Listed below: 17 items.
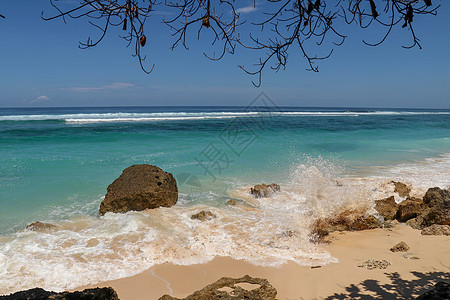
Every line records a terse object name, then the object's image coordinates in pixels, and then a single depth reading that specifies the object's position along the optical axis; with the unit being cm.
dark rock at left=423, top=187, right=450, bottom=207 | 595
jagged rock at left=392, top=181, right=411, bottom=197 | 774
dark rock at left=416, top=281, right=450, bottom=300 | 227
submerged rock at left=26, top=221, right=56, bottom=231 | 569
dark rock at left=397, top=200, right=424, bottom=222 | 620
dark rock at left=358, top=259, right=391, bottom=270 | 435
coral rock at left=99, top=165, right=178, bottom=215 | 675
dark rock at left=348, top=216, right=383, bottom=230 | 596
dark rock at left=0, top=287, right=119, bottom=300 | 231
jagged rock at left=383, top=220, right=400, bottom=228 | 604
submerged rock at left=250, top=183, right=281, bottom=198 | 789
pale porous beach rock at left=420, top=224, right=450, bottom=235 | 548
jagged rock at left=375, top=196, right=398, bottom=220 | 635
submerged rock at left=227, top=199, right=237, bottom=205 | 733
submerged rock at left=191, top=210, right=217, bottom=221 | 636
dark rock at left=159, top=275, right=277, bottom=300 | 338
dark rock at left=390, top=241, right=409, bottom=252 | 488
